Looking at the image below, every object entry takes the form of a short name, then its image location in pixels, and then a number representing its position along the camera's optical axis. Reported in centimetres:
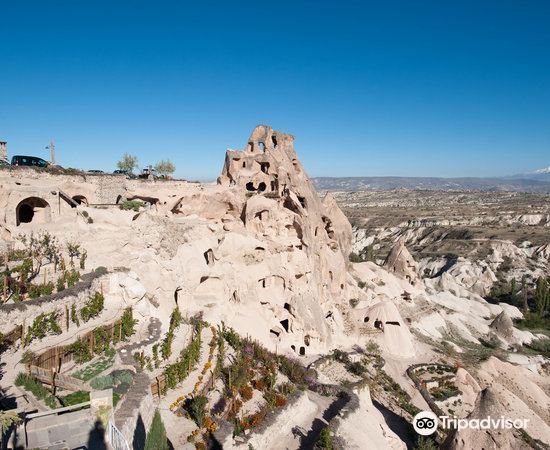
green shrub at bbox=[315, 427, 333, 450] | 1509
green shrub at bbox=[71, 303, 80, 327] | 1722
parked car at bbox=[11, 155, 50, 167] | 2785
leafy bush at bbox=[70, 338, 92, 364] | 1588
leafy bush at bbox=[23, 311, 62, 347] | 1546
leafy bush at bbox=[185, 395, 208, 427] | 1397
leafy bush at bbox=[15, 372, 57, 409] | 1259
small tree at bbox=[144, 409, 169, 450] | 1105
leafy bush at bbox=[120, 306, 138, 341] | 1844
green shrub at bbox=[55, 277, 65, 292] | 1847
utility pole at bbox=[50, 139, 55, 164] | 3161
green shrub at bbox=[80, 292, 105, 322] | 1781
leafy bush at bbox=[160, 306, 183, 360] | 1741
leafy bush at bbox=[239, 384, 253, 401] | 1689
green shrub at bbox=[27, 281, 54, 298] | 1745
